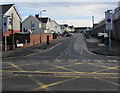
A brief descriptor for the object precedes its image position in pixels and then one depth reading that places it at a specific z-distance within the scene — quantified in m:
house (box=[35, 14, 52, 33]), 71.07
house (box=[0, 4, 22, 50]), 25.25
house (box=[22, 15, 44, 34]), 65.44
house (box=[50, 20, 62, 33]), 96.60
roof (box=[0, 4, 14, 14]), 37.03
